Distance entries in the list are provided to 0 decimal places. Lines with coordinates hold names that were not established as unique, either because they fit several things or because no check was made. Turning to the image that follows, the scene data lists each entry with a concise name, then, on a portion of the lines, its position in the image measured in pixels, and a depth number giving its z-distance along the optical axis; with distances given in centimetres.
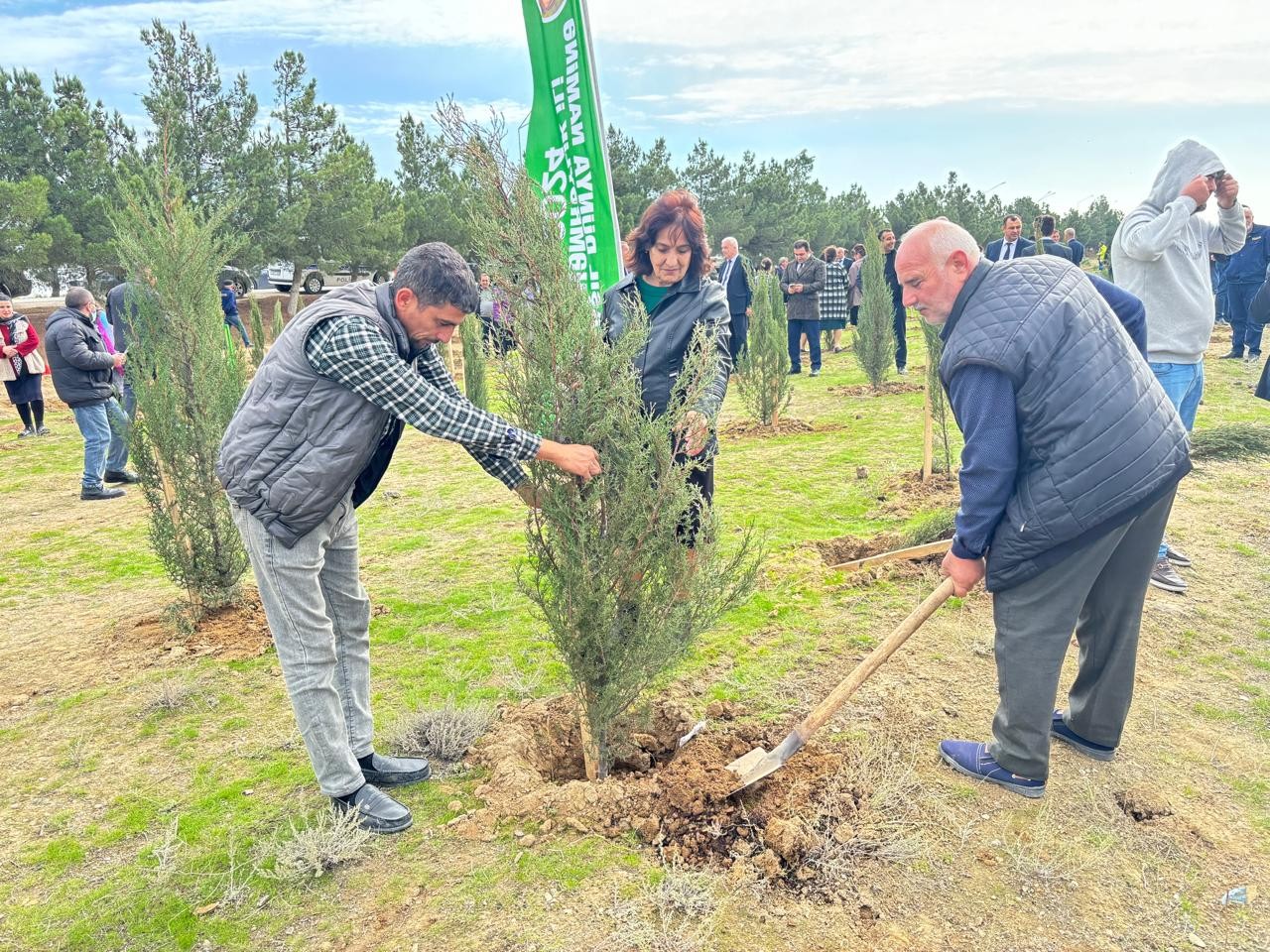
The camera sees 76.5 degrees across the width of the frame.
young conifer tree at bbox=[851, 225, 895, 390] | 1145
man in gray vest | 256
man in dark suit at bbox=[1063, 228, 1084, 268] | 1622
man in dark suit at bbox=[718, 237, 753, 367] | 1017
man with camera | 442
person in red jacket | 959
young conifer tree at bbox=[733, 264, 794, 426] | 955
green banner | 608
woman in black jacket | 352
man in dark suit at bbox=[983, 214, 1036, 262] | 1029
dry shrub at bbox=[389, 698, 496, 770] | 340
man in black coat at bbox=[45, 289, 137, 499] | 767
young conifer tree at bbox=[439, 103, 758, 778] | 272
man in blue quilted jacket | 265
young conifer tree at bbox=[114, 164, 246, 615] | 445
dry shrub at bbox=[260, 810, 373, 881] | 271
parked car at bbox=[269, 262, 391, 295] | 2713
